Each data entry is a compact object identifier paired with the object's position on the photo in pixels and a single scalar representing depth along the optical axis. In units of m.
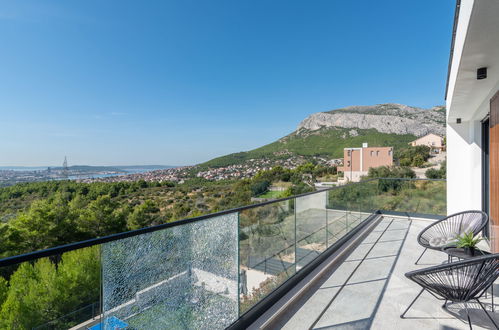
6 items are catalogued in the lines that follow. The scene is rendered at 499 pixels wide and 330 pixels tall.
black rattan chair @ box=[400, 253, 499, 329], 1.82
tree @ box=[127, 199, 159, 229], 23.30
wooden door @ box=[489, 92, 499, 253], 2.95
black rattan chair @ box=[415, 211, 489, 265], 3.04
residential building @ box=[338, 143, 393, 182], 37.80
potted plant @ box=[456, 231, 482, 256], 2.51
